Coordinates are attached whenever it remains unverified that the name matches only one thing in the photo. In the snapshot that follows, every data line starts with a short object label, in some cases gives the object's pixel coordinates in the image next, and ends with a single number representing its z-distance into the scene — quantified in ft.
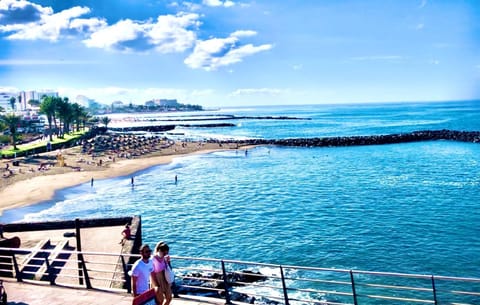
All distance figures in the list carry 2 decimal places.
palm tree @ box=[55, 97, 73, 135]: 327.88
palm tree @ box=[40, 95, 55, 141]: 316.81
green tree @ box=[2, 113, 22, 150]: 236.22
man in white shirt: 25.98
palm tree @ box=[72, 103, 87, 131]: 368.11
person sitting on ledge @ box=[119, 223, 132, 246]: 63.67
